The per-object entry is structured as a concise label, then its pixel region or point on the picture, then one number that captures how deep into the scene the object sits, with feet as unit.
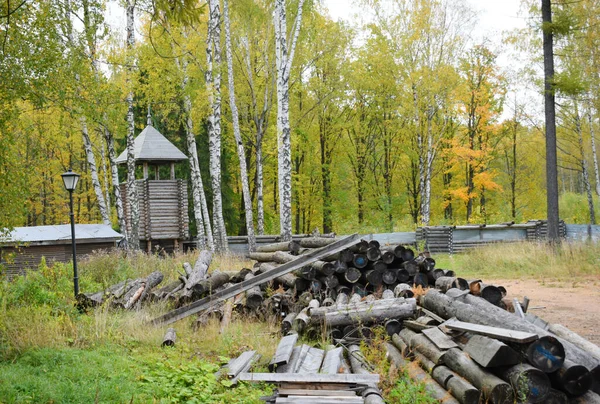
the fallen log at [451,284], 30.89
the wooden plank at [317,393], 20.14
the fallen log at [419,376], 19.84
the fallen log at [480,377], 18.44
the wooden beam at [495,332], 19.03
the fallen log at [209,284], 37.58
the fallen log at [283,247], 41.81
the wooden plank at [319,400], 19.32
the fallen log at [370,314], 28.48
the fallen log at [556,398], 18.75
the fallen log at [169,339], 28.27
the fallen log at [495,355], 19.10
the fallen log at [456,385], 18.80
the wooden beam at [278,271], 34.53
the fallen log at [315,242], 40.23
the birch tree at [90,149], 40.04
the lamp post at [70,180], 41.34
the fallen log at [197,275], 37.35
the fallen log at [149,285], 36.86
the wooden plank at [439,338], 22.27
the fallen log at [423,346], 22.08
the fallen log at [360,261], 35.63
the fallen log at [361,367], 19.70
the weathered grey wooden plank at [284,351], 23.59
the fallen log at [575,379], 18.86
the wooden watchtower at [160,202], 88.22
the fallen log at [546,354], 19.08
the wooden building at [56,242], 78.38
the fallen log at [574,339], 22.15
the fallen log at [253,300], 35.65
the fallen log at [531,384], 18.51
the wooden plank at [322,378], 21.04
